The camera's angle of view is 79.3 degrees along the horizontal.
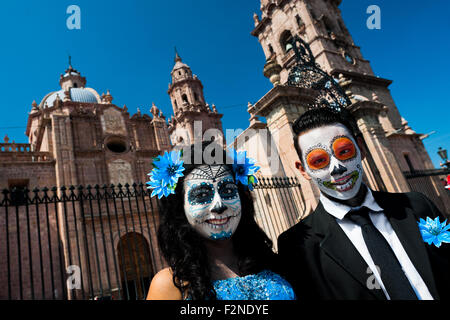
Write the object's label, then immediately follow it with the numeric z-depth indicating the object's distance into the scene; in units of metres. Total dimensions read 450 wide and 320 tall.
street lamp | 8.96
